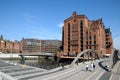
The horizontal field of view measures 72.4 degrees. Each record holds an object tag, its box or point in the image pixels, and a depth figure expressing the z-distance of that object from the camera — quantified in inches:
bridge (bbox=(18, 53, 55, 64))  2252.6
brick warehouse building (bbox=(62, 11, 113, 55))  2359.6
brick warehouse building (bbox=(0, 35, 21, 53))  2951.2
